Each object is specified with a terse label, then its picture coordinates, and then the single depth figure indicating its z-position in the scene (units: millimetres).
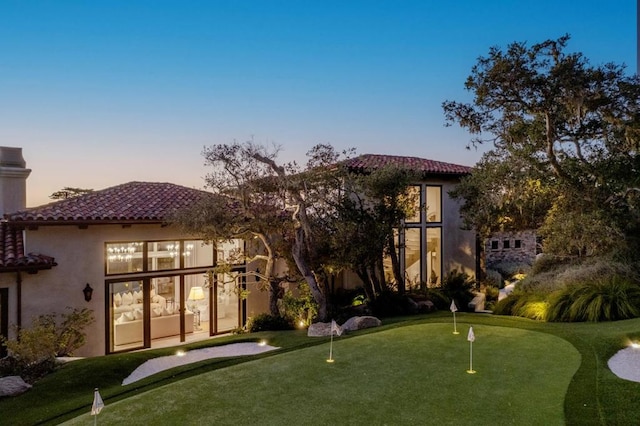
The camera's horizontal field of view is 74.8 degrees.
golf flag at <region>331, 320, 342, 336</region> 10120
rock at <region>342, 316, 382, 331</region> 11648
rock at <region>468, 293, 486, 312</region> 17372
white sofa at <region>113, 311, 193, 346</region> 13547
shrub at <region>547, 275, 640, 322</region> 10844
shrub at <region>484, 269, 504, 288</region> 21406
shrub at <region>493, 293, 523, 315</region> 13344
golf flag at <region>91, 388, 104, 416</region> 4477
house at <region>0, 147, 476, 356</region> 12078
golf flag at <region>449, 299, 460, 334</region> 9405
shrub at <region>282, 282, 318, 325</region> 13984
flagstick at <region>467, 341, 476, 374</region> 6812
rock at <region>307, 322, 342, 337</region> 11156
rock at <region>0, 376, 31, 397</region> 7559
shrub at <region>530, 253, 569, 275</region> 15828
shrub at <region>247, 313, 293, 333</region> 13562
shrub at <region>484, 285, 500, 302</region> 19656
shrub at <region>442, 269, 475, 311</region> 18125
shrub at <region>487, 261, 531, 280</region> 23028
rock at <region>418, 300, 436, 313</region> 15859
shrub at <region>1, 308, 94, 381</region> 9094
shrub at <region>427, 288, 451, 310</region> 17031
